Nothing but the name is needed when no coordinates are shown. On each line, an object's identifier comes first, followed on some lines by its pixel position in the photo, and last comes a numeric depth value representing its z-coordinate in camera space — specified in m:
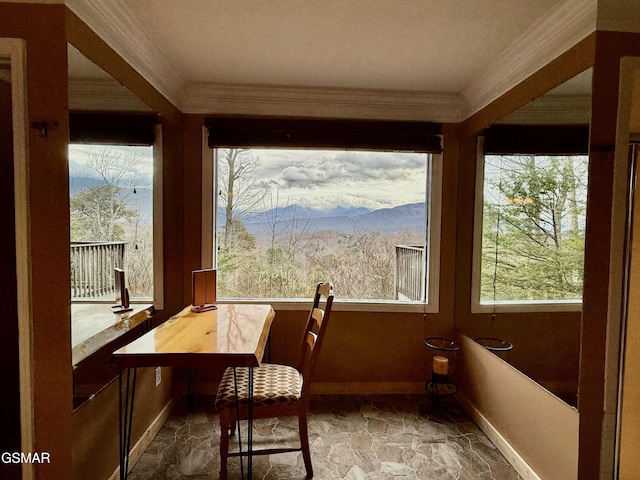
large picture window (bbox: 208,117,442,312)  3.10
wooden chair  1.93
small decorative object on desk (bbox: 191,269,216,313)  2.52
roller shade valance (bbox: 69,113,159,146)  1.65
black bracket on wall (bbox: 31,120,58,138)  1.49
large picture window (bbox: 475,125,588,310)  1.79
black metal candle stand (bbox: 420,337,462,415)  2.80
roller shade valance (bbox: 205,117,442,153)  2.93
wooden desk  1.63
